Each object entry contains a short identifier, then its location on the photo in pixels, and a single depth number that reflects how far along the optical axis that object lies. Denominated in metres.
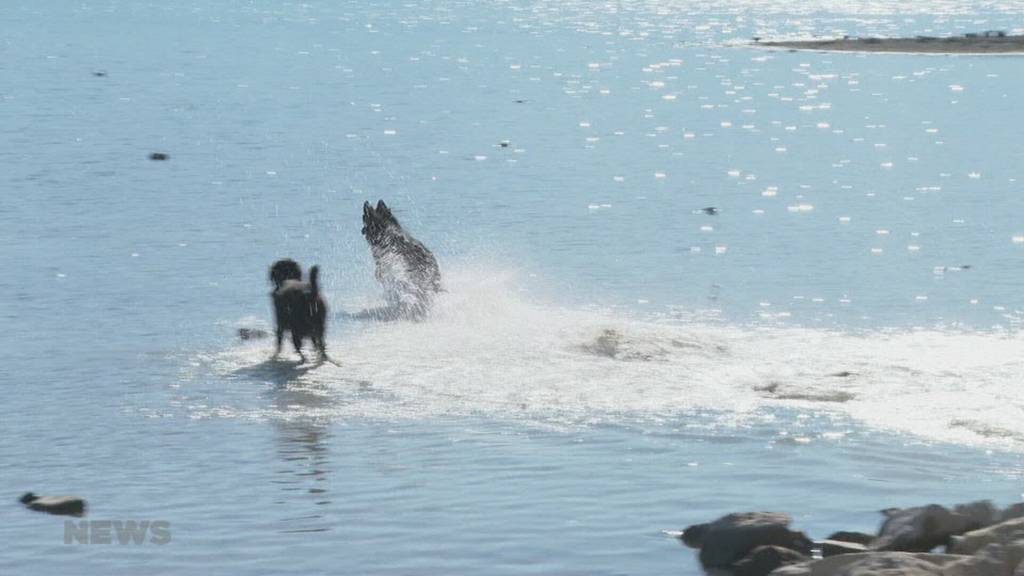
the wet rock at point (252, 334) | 19.78
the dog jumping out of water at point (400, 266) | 21.47
